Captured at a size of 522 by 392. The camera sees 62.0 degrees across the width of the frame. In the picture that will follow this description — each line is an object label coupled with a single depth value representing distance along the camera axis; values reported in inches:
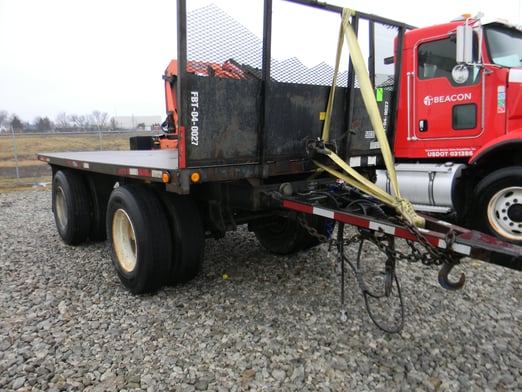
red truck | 129.7
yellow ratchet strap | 127.7
